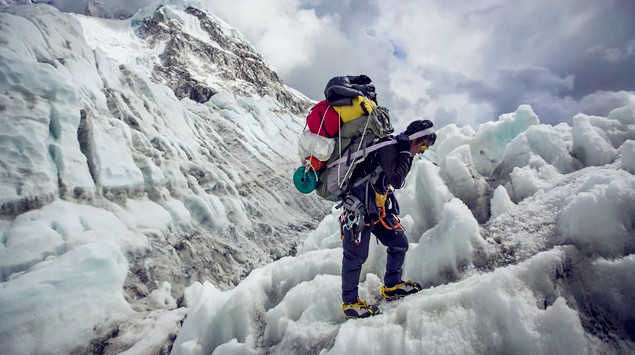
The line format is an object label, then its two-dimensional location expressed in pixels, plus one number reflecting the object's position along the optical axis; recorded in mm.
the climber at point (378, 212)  2859
